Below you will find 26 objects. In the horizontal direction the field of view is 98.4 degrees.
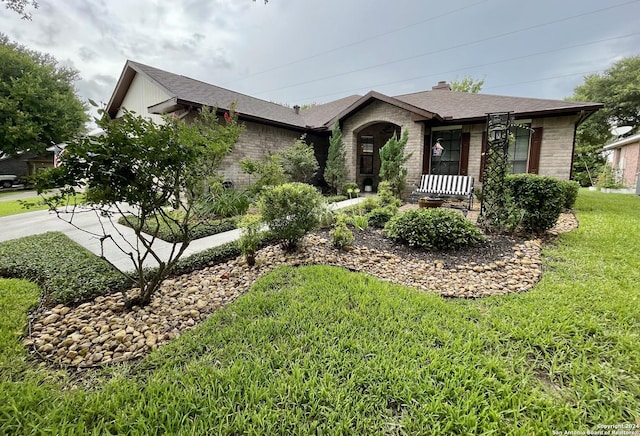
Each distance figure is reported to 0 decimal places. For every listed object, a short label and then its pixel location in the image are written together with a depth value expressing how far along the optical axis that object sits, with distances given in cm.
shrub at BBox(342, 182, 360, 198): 1104
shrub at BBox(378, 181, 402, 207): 785
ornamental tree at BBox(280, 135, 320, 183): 1011
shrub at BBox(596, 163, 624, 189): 1543
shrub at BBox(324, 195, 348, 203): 974
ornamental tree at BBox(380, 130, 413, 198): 966
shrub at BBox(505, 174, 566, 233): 476
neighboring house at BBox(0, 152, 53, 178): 2220
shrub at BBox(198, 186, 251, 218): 684
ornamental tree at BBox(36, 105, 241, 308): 224
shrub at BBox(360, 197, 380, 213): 725
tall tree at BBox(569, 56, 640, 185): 2038
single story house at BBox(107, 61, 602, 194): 889
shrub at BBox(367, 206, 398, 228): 595
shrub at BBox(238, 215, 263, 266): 392
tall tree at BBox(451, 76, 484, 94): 2708
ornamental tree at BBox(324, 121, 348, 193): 1110
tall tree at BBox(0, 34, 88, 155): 1717
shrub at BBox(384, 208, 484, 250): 443
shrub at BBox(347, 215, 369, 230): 557
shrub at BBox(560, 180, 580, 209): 736
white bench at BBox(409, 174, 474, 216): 859
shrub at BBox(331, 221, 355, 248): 446
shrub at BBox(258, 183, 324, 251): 411
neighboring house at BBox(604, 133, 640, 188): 1577
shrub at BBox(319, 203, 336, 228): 434
